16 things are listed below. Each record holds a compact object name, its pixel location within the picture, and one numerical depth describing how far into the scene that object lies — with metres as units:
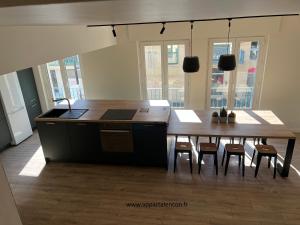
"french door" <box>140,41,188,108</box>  5.48
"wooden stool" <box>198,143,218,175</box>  3.72
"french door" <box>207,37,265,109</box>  5.11
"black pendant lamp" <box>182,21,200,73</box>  3.39
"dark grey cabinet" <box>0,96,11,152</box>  4.83
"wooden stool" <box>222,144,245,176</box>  3.66
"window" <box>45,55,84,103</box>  6.09
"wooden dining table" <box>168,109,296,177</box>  3.48
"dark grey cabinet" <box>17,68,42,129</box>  5.54
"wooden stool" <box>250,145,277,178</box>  3.57
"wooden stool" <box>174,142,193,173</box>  3.77
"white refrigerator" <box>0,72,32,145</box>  4.79
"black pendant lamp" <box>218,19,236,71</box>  3.31
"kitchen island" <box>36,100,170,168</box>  3.79
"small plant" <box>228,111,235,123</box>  3.84
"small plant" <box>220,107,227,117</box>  3.86
